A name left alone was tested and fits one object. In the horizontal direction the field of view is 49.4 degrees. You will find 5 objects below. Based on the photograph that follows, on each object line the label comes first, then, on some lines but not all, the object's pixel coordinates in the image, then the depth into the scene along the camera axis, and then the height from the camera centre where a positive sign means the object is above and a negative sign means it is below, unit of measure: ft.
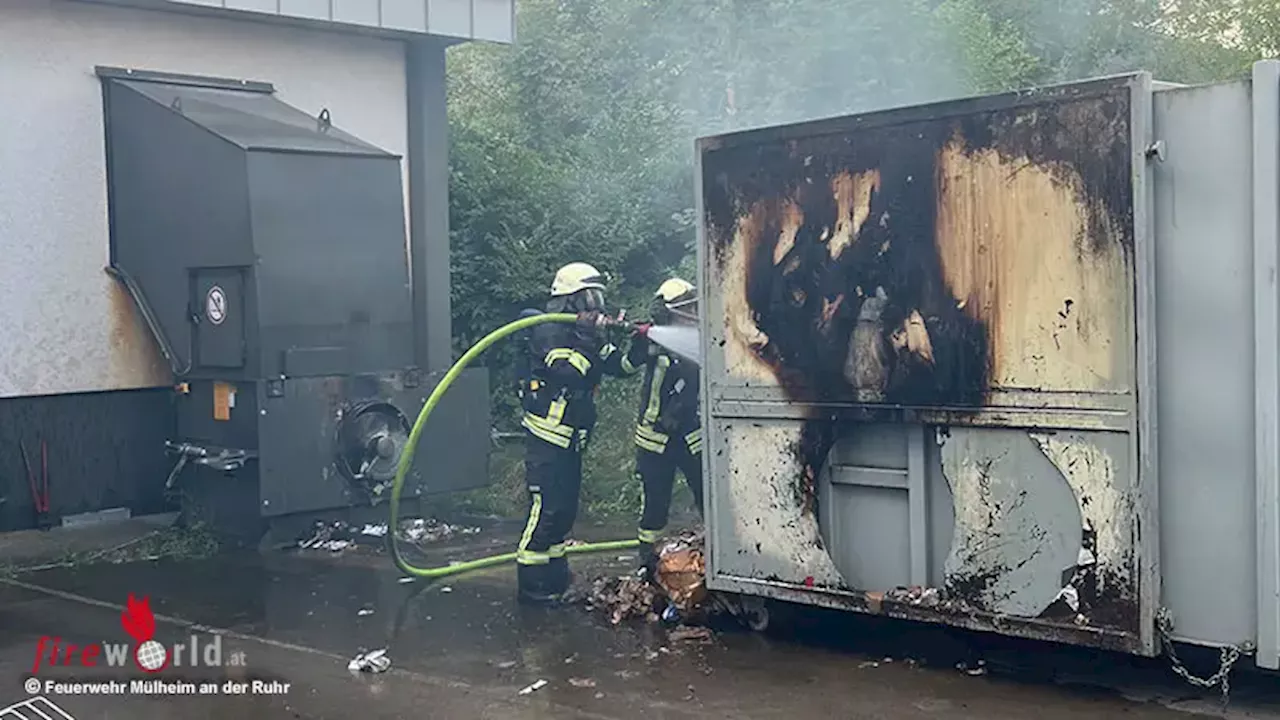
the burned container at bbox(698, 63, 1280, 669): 15.92 -0.66
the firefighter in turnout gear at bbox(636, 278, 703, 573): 24.30 -1.82
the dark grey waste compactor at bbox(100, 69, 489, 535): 27.89 +0.84
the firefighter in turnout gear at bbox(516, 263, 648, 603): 23.31 -1.91
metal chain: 16.07 -4.12
